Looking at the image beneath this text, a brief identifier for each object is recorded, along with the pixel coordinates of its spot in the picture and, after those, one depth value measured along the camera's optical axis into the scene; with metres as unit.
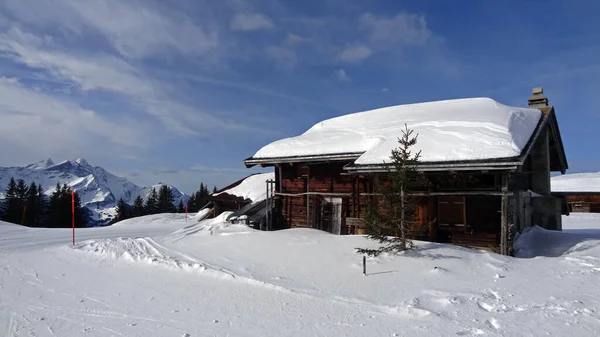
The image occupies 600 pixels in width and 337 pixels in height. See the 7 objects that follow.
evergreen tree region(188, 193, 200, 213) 61.73
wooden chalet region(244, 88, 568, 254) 11.86
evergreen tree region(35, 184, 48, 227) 47.70
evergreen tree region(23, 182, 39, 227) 46.40
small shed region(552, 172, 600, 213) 33.18
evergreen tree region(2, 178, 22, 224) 47.31
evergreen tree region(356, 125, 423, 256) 9.98
